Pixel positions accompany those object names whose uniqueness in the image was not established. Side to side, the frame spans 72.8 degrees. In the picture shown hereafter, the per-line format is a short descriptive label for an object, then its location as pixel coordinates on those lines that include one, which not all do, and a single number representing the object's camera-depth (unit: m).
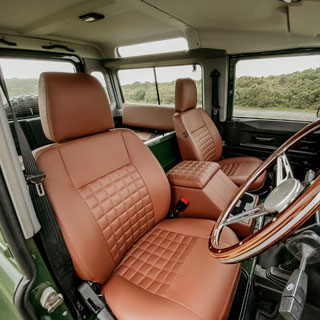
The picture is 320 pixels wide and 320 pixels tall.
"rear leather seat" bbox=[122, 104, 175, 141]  3.19
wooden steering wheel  0.56
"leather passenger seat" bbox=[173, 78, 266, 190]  2.12
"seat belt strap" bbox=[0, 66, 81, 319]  0.78
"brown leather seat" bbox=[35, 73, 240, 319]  0.89
